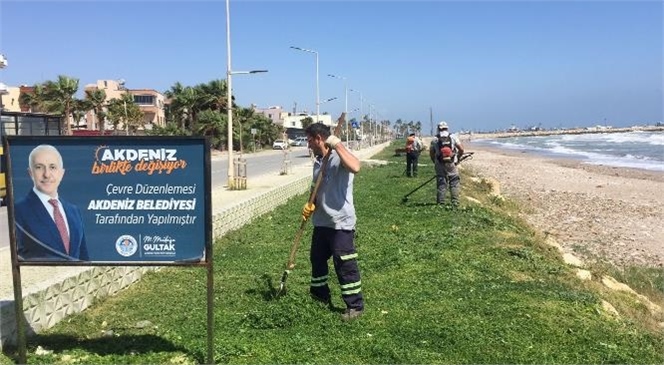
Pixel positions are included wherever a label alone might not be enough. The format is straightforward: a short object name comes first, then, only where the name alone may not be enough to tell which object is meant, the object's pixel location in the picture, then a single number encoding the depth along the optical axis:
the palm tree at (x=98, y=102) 56.19
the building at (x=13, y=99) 54.92
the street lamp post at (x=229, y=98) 17.81
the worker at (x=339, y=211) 5.36
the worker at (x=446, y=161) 13.13
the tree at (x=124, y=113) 57.20
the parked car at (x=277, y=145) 76.25
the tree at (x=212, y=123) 54.93
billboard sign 4.43
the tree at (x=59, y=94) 51.38
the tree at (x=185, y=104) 59.91
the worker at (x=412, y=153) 23.05
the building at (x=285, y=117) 131.12
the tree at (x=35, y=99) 52.06
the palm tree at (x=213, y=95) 60.25
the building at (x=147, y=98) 75.62
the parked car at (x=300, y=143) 86.31
